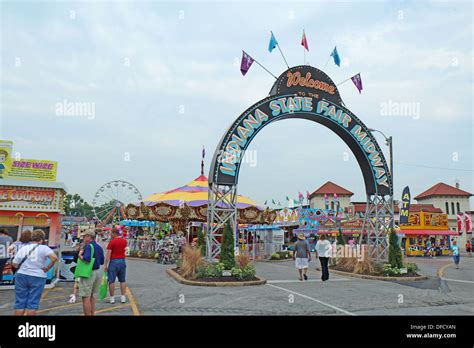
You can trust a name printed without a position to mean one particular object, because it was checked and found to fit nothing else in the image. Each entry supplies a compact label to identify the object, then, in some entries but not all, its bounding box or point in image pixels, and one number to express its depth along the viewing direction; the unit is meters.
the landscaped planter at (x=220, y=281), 10.16
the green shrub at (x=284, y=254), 23.56
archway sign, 12.83
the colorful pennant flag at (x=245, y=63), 14.19
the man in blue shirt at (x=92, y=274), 5.75
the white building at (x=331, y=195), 55.19
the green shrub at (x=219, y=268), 10.71
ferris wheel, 37.91
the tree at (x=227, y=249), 11.05
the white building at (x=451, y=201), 53.03
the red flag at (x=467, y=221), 38.78
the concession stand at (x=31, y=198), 11.64
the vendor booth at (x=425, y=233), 31.04
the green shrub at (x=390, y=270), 12.82
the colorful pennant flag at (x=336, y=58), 16.09
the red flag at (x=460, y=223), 35.16
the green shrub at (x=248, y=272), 10.85
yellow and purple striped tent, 21.58
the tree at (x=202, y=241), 13.85
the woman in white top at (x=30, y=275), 5.08
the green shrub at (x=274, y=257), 22.61
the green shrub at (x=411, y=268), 13.35
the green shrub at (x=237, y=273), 10.72
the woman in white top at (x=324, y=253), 11.58
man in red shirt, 7.43
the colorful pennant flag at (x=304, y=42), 15.72
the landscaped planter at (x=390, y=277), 12.44
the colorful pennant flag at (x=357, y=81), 16.28
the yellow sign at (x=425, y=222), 32.25
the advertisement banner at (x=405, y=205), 27.27
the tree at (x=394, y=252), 13.16
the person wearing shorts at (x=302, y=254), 11.82
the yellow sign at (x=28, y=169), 12.27
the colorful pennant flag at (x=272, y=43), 14.80
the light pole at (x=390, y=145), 16.56
